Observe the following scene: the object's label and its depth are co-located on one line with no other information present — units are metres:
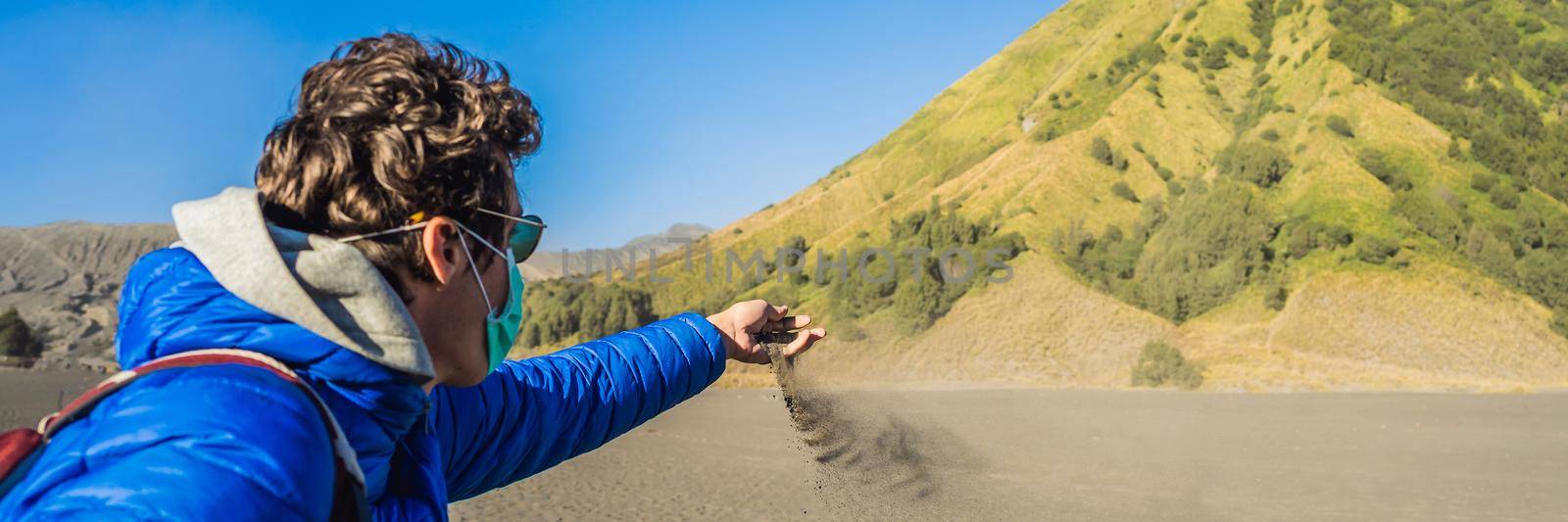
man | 0.90
